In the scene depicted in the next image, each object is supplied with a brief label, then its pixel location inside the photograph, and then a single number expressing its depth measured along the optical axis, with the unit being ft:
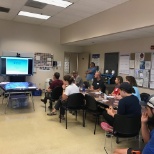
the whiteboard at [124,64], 20.39
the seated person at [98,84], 16.70
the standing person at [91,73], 23.95
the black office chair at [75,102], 12.77
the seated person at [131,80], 12.93
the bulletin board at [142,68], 17.69
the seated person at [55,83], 16.29
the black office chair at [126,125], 8.32
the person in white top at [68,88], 13.12
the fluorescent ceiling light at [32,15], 19.74
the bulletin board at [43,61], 25.73
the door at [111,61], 21.89
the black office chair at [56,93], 15.53
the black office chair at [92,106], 11.76
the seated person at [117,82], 14.26
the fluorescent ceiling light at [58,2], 15.44
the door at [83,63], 27.53
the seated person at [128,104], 8.64
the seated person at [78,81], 19.65
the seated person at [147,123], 5.61
